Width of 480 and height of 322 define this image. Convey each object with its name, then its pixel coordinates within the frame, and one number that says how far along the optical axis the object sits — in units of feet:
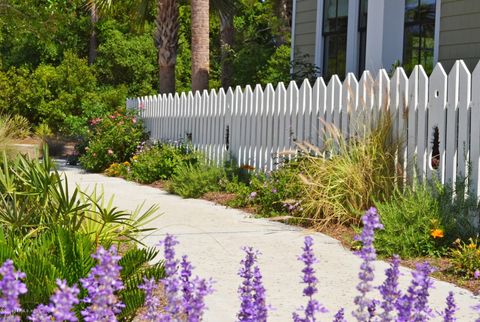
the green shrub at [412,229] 20.40
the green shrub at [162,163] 42.54
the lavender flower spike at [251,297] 7.73
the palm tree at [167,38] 61.36
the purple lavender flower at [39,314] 6.41
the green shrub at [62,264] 12.19
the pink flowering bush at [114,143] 52.95
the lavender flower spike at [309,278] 7.49
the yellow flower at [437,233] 20.03
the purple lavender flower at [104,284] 6.47
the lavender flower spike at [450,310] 7.64
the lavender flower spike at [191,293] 6.93
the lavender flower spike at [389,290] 7.32
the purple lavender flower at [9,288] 5.98
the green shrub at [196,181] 36.32
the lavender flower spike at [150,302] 7.76
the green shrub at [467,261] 18.11
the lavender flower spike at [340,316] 8.29
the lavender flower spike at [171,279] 6.76
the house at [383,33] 37.32
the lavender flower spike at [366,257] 6.77
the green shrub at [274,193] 27.96
